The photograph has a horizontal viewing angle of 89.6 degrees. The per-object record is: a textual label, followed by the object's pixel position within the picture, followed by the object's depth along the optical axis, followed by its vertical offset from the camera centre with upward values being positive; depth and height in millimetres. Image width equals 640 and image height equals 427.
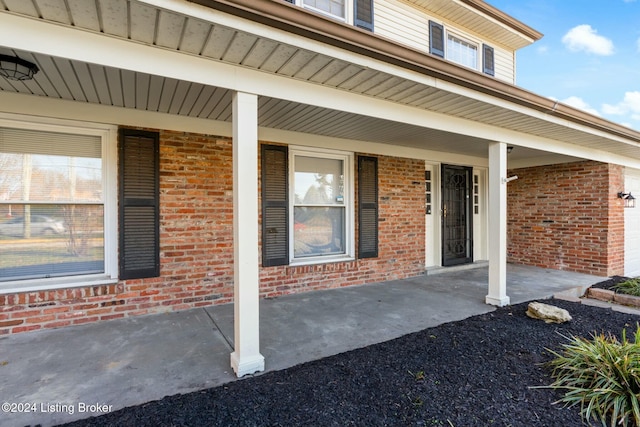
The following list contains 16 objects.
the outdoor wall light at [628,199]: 6469 +241
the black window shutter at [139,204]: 3621 +110
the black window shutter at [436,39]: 6223 +3392
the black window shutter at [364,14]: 5227 +3270
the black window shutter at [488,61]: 7055 +3349
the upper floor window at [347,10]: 5090 +3262
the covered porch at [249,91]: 2055 +1151
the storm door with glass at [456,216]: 6535 -88
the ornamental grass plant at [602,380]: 2014 -1182
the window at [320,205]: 4891 +119
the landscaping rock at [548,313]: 3551 -1148
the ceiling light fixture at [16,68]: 2316 +1100
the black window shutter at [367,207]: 5277 +87
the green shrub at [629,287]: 4702 -1171
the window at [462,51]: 6688 +3419
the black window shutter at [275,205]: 4477 +108
